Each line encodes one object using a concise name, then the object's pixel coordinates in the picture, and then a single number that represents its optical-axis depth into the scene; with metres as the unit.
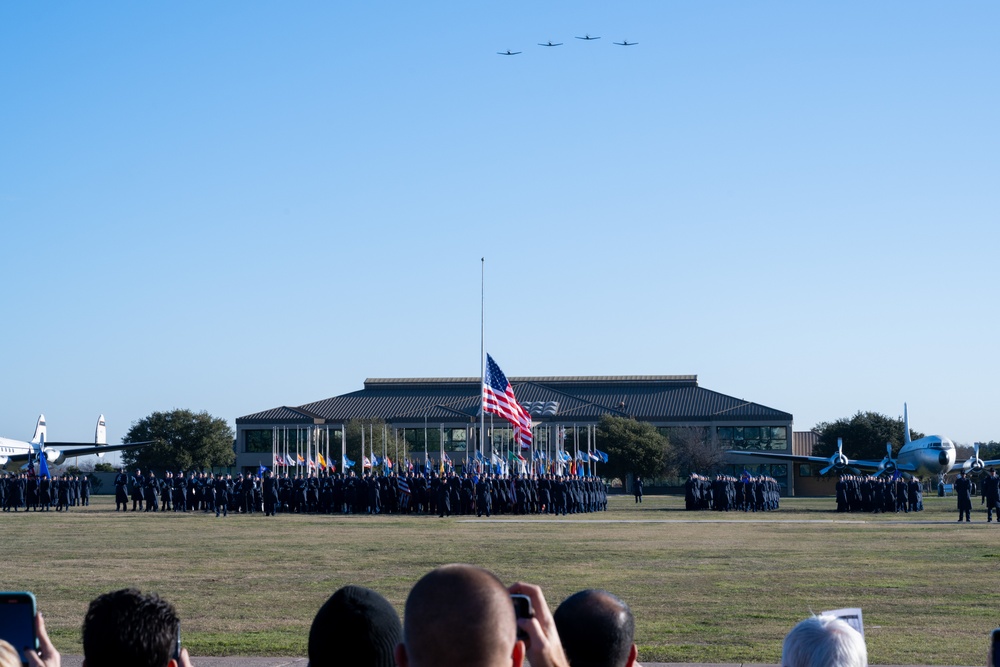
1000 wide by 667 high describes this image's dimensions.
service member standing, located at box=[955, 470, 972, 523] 38.19
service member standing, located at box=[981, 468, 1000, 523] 38.84
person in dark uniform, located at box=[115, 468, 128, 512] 49.69
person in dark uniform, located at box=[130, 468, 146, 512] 49.50
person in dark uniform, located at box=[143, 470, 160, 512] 49.47
